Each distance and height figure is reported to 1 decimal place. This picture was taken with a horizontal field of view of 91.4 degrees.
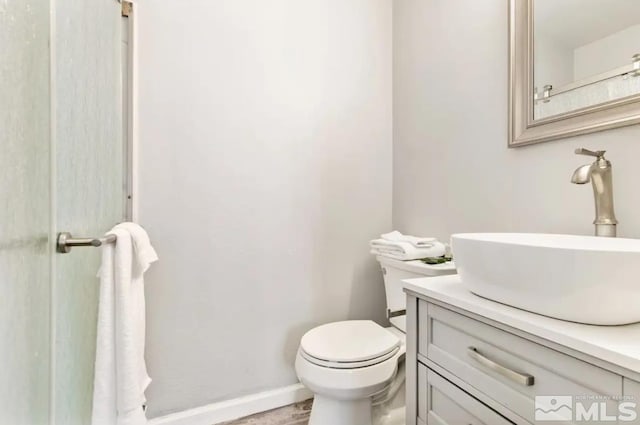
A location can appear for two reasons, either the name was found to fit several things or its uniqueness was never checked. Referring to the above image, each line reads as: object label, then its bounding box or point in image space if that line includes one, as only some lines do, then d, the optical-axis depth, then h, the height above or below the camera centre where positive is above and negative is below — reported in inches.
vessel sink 20.1 -4.9
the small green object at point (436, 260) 50.5 -8.1
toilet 44.1 -23.0
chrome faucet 32.7 +2.1
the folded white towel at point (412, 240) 54.1 -5.2
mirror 34.0 +17.6
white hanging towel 32.0 -14.6
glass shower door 20.8 +1.2
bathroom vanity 18.8 -11.4
